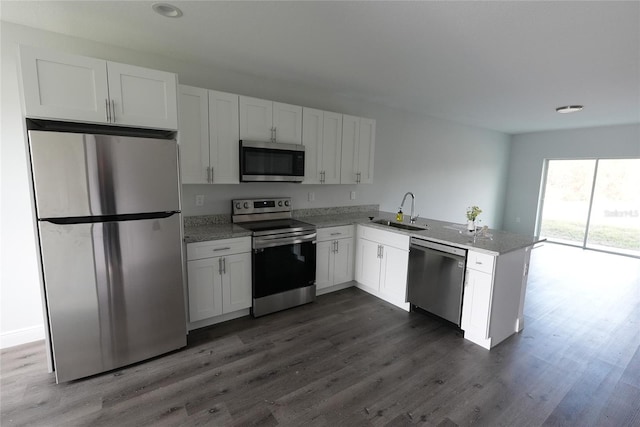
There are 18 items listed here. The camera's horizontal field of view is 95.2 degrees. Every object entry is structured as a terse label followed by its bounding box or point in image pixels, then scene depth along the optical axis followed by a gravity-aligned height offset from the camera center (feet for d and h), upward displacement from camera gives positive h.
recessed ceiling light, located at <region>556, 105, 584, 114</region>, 14.08 +3.69
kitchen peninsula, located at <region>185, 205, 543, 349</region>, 8.45 -2.66
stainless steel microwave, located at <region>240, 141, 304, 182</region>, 10.13 +0.56
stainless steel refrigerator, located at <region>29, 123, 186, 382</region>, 6.38 -1.69
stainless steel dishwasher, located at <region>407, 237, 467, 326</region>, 9.12 -3.19
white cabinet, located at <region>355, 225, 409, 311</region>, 10.82 -3.29
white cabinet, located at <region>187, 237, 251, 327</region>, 8.84 -3.19
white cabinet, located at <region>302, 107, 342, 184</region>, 11.72 +1.39
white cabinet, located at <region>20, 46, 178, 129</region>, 6.20 +1.89
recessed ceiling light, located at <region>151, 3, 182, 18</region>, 6.56 +3.78
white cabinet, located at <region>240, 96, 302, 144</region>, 10.14 +2.04
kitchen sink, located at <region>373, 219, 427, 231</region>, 11.31 -1.82
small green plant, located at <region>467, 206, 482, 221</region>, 9.85 -1.06
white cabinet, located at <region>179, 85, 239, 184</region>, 9.11 +1.27
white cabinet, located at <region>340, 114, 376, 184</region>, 12.87 +1.35
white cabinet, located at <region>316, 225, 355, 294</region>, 11.59 -3.17
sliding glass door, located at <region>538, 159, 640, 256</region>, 19.40 -1.31
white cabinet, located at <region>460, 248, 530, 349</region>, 8.34 -3.32
